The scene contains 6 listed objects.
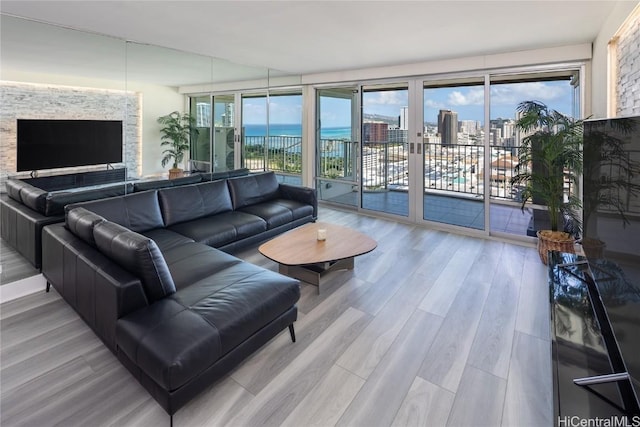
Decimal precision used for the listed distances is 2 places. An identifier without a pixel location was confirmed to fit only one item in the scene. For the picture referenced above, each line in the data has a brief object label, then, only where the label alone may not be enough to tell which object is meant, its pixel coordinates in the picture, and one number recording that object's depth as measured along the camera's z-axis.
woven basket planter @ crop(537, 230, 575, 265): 3.35
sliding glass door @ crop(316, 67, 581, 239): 4.34
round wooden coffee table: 2.79
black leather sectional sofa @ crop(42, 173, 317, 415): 1.56
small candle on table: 3.18
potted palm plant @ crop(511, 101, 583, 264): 3.34
